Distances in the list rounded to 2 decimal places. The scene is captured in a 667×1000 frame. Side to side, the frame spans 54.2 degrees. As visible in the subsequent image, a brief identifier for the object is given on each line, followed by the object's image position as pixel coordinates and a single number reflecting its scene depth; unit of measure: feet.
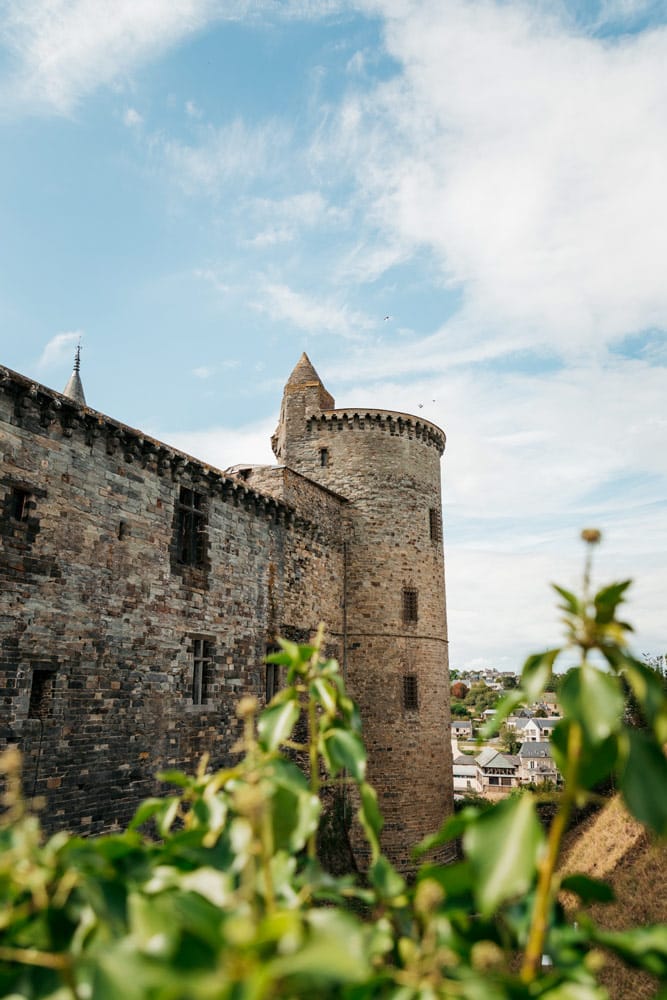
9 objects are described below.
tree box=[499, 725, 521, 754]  335.26
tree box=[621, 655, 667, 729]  77.36
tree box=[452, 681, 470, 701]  518.62
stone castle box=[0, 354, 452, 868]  36.88
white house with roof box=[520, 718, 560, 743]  317.22
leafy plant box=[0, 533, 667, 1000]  3.55
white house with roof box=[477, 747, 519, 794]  240.73
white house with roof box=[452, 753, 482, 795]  246.66
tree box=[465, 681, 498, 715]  441.68
